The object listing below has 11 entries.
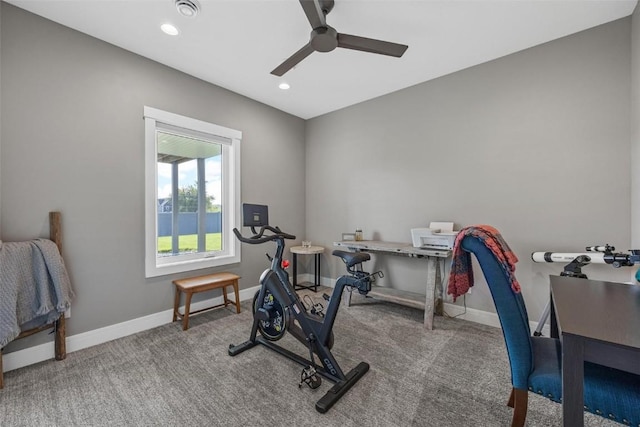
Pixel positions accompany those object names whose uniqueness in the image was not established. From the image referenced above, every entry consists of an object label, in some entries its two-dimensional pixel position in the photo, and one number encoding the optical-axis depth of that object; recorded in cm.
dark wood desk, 88
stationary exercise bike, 182
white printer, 279
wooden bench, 278
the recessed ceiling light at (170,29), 233
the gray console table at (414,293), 280
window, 286
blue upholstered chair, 106
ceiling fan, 193
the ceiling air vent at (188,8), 204
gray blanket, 188
